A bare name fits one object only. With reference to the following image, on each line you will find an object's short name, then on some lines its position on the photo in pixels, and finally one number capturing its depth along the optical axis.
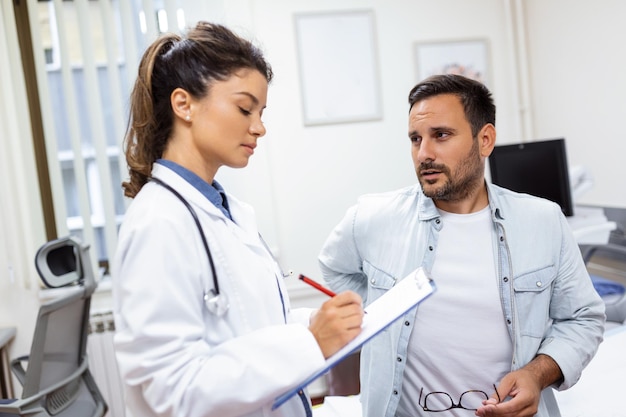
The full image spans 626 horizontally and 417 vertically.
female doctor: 0.77
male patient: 1.26
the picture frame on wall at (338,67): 3.03
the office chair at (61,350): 1.94
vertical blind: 2.78
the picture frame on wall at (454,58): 3.14
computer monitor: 2.46
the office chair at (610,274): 2.51
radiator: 2.91
